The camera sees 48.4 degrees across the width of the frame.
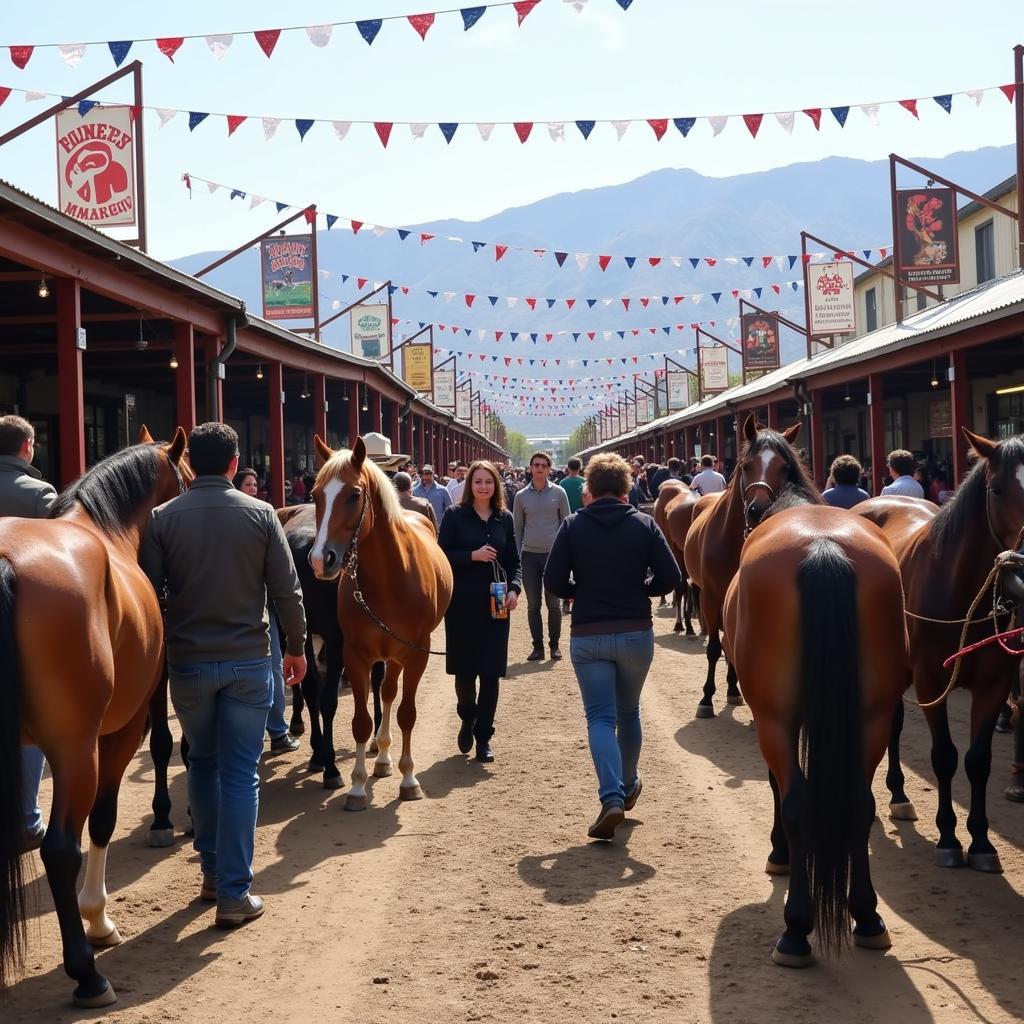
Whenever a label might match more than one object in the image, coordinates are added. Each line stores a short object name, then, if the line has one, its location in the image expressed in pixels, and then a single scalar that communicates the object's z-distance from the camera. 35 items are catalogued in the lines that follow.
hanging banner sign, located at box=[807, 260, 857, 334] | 29.25
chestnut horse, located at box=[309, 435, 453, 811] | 6.57
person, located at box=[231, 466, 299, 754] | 8.23
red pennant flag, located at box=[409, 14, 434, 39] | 12.55
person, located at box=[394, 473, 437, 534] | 11.70
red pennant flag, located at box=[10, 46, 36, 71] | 12.48
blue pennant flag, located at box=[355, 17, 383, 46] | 12.62
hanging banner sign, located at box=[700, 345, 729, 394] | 43.59
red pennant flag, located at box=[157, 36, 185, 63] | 12.80
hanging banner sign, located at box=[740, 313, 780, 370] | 36.59
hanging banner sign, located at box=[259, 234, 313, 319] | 23.92
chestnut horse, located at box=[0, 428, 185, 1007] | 3.88
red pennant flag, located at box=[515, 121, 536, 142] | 17.02
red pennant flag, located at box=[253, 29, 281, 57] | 12.73
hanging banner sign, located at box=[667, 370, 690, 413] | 57.75
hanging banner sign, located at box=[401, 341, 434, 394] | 39.78
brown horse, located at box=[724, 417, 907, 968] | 4.26
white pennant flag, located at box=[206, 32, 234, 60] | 12.80
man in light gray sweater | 13.15
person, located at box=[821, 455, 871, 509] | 10.63
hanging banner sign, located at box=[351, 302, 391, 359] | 35.16
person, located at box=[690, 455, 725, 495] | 16.95
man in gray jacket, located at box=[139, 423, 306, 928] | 4.96
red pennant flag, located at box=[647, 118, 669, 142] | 17.14
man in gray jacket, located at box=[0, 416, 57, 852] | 6.05
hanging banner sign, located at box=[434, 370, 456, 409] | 50.50
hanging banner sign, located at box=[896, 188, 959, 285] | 21.78
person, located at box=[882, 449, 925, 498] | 10.68
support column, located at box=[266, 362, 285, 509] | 17.97
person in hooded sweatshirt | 6.18
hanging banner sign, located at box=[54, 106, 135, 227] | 14.02
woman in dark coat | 8.20
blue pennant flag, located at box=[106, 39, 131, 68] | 12.62
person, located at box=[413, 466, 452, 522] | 16.41
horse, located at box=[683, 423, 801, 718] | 8.22
